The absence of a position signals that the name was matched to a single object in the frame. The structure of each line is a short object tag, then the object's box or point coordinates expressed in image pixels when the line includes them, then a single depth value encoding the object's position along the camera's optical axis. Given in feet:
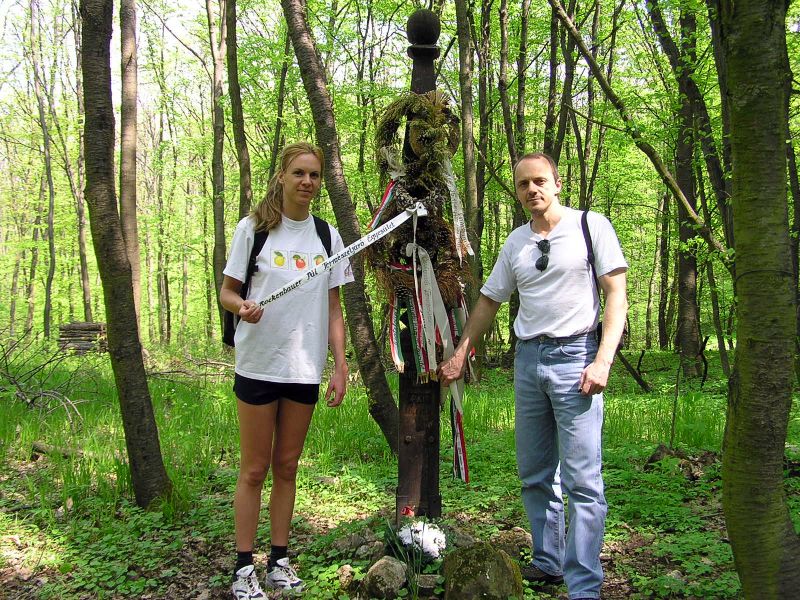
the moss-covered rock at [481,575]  9.37
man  9.21
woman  9.97
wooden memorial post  11.11
